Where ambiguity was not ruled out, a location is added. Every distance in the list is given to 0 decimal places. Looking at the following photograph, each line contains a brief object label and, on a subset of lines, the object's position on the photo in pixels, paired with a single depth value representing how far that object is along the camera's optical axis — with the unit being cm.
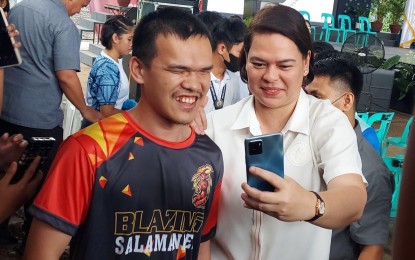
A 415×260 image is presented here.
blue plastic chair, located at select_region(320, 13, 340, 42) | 1639
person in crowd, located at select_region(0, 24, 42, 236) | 168
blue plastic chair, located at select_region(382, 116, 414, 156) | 529
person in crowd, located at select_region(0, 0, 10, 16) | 314
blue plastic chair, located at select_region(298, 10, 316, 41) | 1581
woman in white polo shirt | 161
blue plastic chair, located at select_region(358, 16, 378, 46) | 1649
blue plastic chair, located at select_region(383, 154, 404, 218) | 470
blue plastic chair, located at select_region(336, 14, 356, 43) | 1639
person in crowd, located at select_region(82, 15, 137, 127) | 426
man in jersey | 143
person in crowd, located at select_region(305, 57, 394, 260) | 209
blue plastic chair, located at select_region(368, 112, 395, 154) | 506
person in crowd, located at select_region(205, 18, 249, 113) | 382
